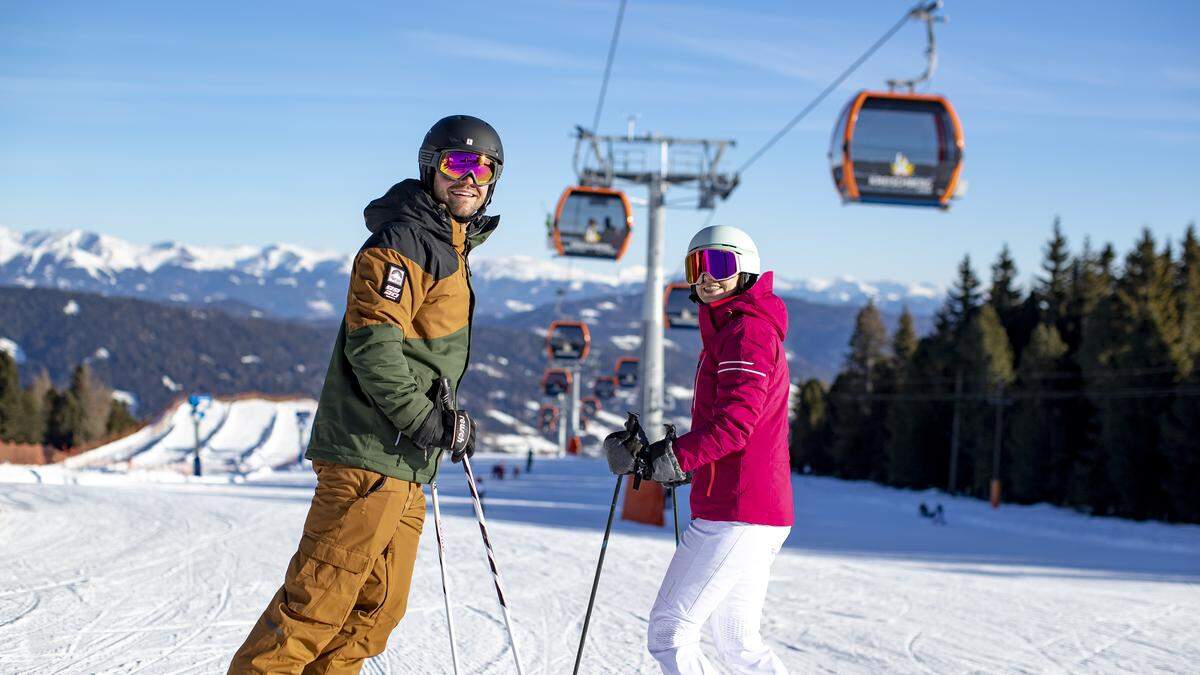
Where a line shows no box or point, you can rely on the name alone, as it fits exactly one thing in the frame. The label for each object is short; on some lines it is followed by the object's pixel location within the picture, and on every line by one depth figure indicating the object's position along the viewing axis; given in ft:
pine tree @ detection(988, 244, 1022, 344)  180.04
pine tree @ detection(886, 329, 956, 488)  165.37
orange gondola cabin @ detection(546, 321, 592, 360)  126.82
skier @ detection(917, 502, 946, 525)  94.73
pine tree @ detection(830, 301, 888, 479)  192.44
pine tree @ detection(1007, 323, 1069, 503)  129.70
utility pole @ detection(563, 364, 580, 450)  190.90
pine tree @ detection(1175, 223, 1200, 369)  109.29
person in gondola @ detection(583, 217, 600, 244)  69.77
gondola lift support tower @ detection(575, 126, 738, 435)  57.67
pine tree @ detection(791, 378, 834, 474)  222.28
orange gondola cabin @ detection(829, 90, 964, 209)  44.83
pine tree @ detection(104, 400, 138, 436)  288.92
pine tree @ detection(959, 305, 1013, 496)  145.07
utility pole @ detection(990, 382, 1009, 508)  133.08
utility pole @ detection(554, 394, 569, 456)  204.98
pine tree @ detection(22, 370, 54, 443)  244.96
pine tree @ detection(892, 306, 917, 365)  197.16
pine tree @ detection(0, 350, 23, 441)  230.48
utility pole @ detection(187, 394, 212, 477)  94.62
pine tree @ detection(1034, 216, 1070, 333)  161.44
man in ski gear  11.03
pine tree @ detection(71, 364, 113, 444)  277.85
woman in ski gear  11.55
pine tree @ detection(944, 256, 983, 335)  196.65
